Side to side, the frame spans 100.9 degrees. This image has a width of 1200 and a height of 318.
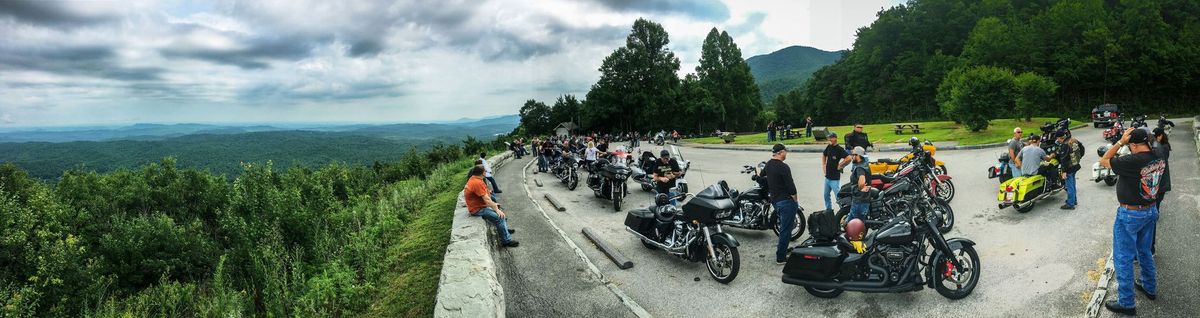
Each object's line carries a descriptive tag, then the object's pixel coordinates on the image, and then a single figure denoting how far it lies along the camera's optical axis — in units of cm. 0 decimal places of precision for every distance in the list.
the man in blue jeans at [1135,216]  445
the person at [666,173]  1119
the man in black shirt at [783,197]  650
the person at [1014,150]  957
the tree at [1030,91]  2698
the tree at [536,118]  7975
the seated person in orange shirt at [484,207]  805
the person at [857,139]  1203
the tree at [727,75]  5553
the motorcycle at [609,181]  1118
